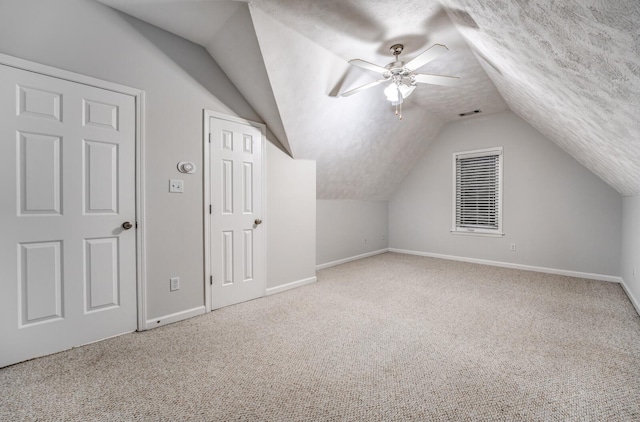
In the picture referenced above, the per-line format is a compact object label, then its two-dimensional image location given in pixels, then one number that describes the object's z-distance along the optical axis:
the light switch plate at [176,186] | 2.59
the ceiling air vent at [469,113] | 4.74
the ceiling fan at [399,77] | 2.54
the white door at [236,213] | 2.91
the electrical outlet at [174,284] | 2.60
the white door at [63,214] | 1.88
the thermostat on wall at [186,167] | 2.64
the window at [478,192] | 4.91
